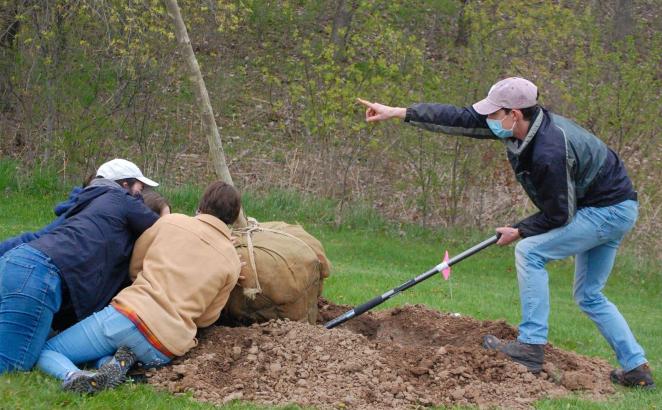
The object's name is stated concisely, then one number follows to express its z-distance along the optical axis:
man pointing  12.31
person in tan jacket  11.22
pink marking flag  14.11
